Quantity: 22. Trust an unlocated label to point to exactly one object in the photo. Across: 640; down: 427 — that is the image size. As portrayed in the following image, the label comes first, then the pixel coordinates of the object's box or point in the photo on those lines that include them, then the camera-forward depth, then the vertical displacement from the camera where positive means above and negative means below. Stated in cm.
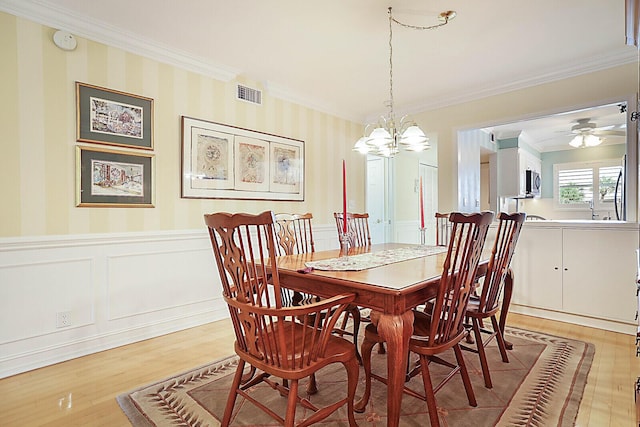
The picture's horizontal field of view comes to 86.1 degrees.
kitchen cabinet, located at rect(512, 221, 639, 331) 302 -56
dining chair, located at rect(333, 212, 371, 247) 301 -13
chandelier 245 +54
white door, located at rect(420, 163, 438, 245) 630 +32
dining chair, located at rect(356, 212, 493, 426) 151 -53
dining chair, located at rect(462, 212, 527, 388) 203 -42
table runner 193 -30
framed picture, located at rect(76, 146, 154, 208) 254 +29
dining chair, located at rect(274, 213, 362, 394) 228 -27
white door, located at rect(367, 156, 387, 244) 548 +23
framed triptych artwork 317 +53
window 481 +42
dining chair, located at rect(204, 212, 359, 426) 132 -49
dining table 145 -33
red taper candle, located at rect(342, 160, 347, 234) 214 +0
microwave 511 +45
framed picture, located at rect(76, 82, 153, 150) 254 +77
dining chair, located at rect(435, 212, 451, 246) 354 -19
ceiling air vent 355 +126
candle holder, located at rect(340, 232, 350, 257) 243 -23
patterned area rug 173 -104
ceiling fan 416 +100
